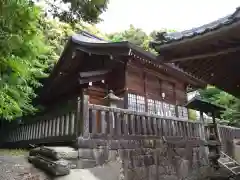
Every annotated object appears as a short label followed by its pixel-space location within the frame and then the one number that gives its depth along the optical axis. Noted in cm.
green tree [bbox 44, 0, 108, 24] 384
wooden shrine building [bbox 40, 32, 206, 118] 782
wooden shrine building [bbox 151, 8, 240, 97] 217
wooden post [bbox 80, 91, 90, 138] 450
